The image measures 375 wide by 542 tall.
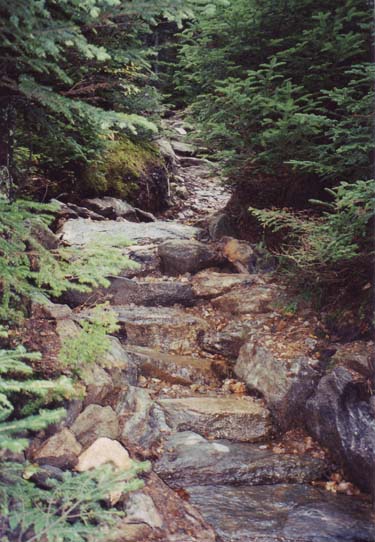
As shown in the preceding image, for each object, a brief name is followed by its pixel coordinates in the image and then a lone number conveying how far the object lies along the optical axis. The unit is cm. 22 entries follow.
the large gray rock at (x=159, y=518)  303
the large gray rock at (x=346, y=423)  403
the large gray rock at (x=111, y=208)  1010
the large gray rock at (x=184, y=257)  771
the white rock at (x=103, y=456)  334
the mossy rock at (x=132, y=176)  1045
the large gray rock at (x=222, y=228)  888
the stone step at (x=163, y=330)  617
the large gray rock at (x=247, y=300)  634
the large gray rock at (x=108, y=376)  407
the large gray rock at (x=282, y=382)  483
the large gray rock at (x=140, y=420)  411
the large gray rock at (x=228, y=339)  596
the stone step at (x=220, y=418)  464
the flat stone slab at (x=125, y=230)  809
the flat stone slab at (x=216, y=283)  701
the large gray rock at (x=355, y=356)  463
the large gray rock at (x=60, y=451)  325
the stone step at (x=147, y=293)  696
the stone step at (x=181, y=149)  1836
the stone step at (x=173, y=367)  550
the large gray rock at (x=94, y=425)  370
